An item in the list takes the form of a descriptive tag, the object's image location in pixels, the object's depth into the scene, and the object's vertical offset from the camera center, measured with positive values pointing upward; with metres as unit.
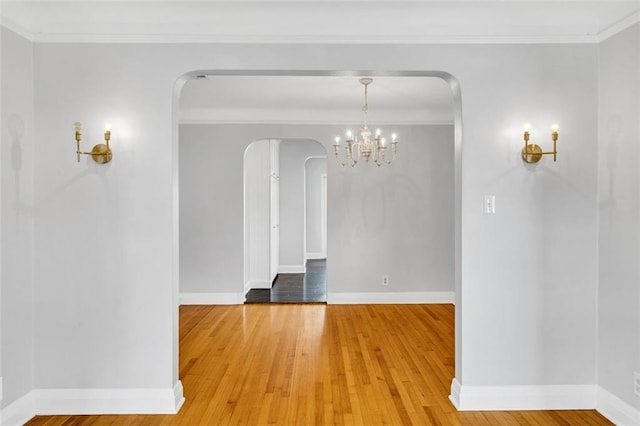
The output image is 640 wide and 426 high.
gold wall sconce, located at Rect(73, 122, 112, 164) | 2.76 +0.38
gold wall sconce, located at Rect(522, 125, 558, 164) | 2.80 +0.39
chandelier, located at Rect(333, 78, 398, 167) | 5.61 +0.75
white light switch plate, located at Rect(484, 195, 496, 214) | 2.86 +0.03
